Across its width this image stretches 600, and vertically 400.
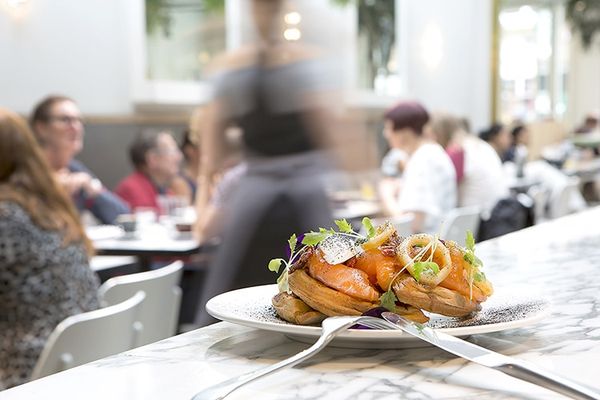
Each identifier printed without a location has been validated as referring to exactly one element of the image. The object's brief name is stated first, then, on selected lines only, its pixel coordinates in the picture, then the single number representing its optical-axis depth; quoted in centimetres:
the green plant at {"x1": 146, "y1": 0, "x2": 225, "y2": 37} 612
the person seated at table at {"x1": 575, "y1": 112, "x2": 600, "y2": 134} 1279
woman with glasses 467
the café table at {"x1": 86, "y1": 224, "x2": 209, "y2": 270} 380
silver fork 73
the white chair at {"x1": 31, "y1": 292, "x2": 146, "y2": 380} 194
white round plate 88
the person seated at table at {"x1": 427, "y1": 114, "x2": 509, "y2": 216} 548
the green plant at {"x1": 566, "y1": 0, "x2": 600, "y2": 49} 1305
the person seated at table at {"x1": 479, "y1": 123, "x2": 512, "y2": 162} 920
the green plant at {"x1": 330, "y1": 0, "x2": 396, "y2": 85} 870
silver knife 71
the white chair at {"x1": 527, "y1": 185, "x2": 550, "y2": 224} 603
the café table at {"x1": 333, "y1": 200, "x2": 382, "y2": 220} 485
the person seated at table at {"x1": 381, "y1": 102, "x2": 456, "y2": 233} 466
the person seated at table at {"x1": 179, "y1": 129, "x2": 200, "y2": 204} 609
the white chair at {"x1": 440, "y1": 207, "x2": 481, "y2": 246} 422
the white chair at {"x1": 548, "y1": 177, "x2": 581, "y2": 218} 664
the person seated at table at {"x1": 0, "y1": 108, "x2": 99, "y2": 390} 246
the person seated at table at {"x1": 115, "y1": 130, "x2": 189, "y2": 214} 538
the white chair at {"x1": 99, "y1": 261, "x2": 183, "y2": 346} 256
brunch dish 89
